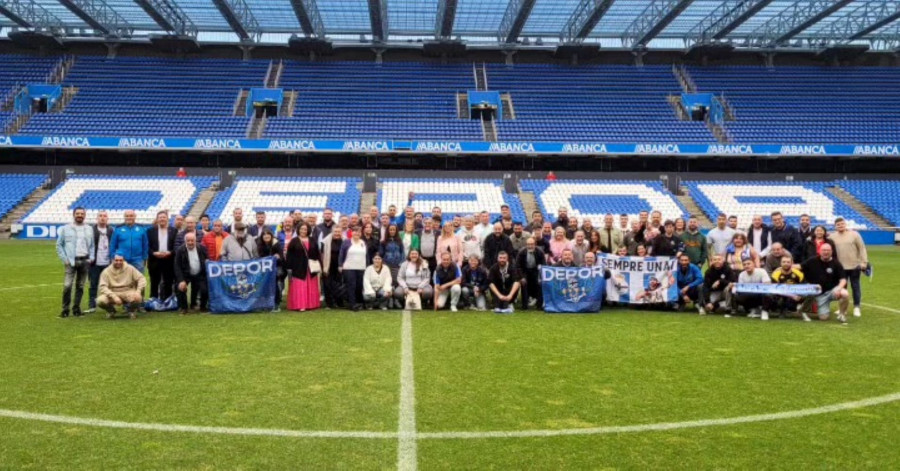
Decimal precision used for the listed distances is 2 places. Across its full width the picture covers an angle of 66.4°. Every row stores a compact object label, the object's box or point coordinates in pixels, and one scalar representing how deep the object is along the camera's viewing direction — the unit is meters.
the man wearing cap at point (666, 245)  12.66
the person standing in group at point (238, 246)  11.95
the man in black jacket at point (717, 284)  11.90
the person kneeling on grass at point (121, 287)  10.84
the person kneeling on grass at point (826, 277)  11.37
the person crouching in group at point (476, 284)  12.32
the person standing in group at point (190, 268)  11.40
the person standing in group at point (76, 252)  11.03
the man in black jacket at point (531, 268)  12.28
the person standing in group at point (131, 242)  11.33
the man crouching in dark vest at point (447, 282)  12.17
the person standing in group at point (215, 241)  12.06
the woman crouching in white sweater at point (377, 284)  12.10
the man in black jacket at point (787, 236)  12.55
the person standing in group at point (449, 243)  12.38
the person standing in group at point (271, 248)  12.25
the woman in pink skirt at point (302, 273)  11.96
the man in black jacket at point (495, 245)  12.29
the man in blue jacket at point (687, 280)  12.31
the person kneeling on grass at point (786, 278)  11.55
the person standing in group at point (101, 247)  11.39
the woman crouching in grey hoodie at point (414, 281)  12.30
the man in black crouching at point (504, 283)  11.98
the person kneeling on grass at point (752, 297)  11.60
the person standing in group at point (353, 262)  12.00
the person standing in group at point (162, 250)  11.60
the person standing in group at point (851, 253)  11.77
